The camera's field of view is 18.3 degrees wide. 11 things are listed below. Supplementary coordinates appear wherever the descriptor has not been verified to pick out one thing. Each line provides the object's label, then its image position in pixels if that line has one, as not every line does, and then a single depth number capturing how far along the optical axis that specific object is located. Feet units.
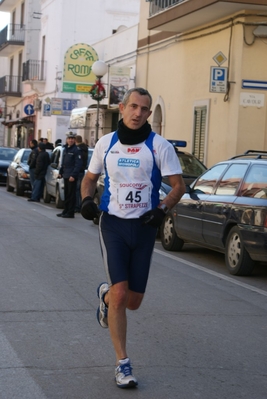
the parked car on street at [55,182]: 68.49
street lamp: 80.07
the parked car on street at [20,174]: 84.17
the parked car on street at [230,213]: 33.87
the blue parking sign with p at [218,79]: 66.59
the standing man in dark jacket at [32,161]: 77.66
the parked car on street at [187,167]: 55.77
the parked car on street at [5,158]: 101.60
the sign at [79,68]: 106.93
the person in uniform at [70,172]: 60.13
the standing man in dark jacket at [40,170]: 75.41
